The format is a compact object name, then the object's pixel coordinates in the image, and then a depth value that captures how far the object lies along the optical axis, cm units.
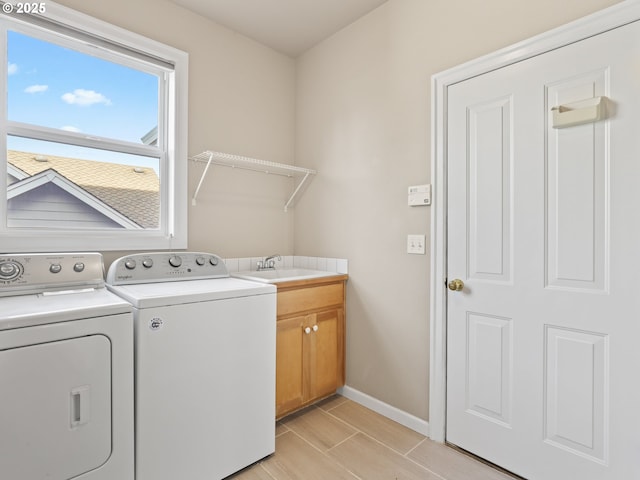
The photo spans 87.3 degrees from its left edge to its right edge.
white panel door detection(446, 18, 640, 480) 134
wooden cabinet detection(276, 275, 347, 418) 207
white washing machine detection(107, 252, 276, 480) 139
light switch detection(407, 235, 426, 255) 199
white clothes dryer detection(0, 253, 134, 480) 110
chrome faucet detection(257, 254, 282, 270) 263
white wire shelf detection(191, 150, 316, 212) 227
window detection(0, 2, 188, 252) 176
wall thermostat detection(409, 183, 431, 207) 195
